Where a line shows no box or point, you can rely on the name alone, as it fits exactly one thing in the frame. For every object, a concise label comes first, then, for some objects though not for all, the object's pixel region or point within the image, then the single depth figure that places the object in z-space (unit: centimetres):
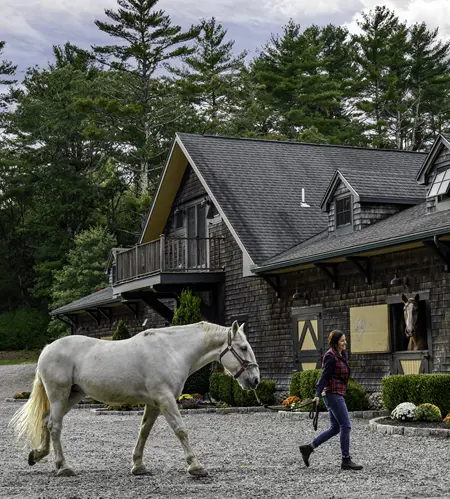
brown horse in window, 1873
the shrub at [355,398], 1914
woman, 1050
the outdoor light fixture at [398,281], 1936
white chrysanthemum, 1576
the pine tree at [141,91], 5362
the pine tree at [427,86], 5581
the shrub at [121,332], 2878
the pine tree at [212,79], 5394
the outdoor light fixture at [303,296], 2320
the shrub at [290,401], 2012
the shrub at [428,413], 1552
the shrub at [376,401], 1945
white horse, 1038
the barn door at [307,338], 2272
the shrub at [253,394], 2209
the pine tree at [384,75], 5509
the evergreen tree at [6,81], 6550
